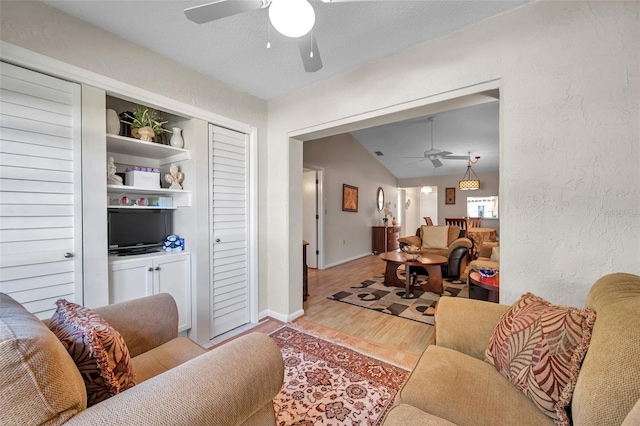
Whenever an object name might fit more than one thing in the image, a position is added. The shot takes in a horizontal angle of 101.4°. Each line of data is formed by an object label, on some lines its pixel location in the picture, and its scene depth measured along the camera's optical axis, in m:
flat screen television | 2.03
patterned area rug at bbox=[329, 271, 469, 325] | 2.98
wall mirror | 7.32
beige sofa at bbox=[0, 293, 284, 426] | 0.56
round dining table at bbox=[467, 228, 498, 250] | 5.30
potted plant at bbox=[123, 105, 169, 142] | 2.08
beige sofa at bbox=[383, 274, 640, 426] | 0.74
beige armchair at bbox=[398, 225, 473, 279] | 4.18
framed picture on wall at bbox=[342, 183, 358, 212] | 5.79
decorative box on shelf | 2.05
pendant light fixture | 5.70
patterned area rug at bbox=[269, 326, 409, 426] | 1.47
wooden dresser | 6.86
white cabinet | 1.88
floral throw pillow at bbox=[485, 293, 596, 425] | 0.90
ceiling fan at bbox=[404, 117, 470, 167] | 4.67
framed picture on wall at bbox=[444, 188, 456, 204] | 7.43
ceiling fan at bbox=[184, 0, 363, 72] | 1.07
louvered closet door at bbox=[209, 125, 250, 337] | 2.43
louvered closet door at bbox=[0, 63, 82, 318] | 1.45
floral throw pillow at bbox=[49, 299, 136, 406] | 0.79
